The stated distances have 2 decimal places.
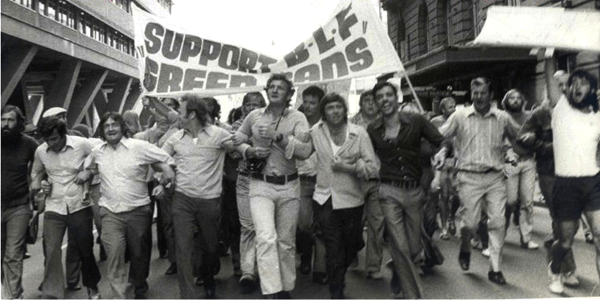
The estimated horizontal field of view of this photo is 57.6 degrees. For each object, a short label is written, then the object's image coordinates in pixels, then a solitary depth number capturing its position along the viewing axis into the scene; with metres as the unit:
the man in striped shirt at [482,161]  5.33
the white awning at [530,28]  5.01
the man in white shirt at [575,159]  4.70
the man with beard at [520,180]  6.65
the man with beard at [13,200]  5.06
